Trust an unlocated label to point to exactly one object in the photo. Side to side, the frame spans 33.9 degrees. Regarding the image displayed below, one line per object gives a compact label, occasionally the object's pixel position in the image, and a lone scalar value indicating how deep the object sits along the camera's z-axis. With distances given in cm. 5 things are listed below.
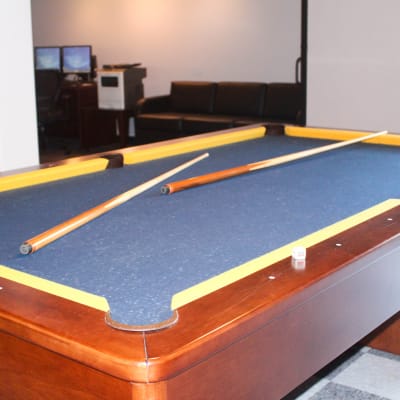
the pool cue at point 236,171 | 191
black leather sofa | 623
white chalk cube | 126
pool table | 97
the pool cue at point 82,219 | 134
